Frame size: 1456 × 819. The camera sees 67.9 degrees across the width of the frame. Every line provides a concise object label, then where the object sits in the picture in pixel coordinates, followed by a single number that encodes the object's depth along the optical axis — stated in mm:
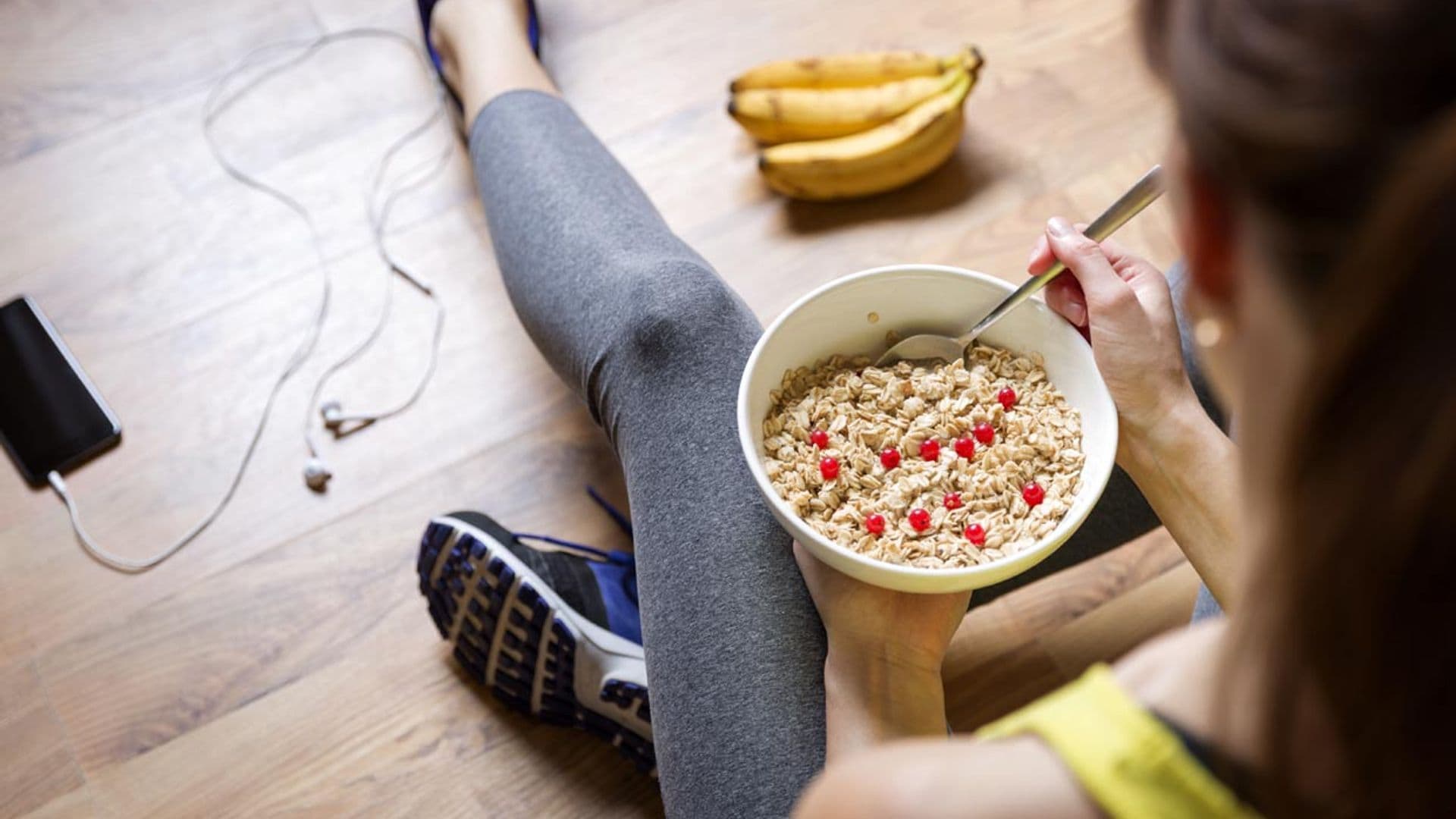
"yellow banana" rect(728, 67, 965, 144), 1357
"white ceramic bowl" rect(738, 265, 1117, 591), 808
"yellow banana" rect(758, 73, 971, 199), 1317
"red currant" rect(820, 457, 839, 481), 829
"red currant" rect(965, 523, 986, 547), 796
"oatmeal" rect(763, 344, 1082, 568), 802
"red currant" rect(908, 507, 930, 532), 811
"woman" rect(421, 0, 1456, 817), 326
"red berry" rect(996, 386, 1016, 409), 871
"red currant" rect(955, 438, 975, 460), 849
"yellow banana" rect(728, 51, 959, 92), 1396
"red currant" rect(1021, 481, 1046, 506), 814
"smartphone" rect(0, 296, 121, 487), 1263
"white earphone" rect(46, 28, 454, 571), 1239
